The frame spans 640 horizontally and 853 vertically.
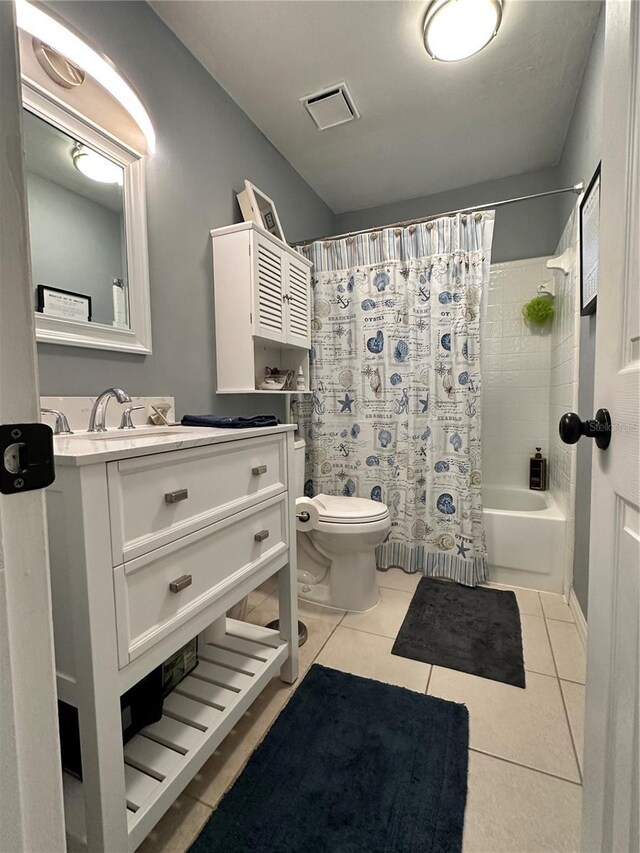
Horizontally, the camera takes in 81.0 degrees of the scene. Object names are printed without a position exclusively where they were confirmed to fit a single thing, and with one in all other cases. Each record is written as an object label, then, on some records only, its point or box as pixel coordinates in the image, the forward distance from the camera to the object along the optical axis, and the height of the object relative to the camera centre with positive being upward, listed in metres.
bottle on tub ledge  2.56 -0.50
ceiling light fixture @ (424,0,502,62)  1.40 +1.46
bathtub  1.96 -0.79
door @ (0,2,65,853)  0.31 -0.14
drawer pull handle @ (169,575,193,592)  0.84 -0.41
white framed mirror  1.10 +0.57
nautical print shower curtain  2.03 +0.11
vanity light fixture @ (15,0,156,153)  1.06 +1.09
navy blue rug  0.89 -1.02
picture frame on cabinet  1.84 +0.99
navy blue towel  1.16 -0.06
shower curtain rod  1.67 +0.98
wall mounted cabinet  1.68 +0.49
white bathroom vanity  0.67 -0.40
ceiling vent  1.80 +1.48
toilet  1.76 -0.75
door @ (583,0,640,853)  0.48 -0.14
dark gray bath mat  1.46 -1.02
